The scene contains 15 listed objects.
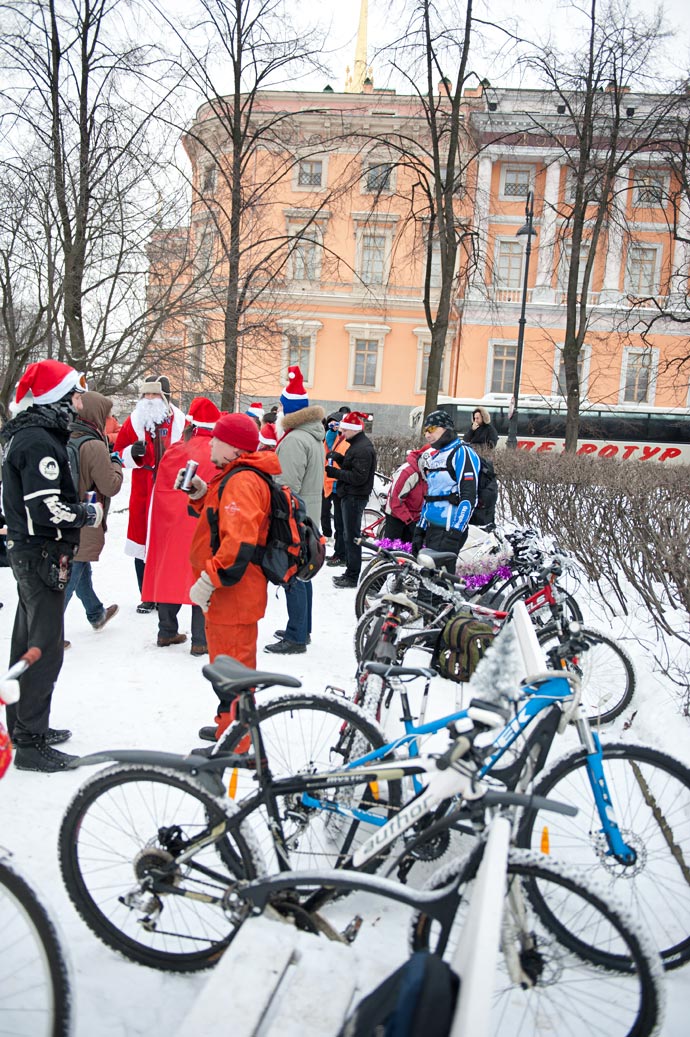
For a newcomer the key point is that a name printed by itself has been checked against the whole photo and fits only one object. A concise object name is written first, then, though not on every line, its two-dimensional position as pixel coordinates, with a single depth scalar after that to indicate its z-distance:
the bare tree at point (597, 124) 14.91
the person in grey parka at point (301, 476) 6.24
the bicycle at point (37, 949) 2.05
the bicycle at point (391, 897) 2.16
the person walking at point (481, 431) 12.18
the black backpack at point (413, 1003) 1.56
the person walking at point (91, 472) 6.05
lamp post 21.98
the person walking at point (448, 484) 6.23
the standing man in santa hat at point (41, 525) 3.87
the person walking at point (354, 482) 8.84
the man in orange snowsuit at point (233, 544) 3.91
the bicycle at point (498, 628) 4.07
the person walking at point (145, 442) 6.70
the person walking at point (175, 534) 6.06
